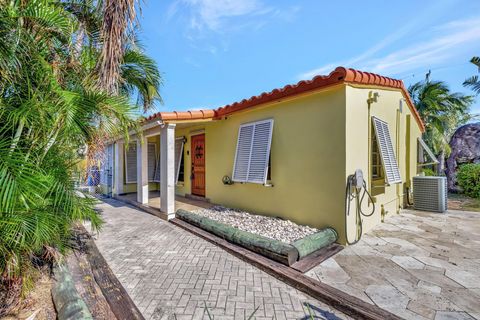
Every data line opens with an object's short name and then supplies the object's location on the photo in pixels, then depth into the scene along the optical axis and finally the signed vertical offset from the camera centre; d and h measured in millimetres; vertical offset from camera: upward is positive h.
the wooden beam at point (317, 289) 2834 -1886
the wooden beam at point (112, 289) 2949 -1998
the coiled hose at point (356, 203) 4988 -972
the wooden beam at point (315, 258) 3953 -1855
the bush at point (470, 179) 10859 -924
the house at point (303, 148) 5160 +370
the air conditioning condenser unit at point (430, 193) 7832 -1172
